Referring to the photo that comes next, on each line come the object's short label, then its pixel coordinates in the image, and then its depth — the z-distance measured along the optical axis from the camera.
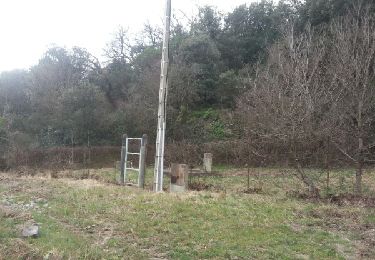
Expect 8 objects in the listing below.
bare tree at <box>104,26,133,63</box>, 40.28
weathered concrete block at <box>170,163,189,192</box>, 11.83
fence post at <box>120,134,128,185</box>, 13.89
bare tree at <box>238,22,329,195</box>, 12.38
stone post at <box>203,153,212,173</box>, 18.38
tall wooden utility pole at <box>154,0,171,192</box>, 11.79
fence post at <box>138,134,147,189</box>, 12.75
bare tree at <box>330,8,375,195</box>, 11.78
